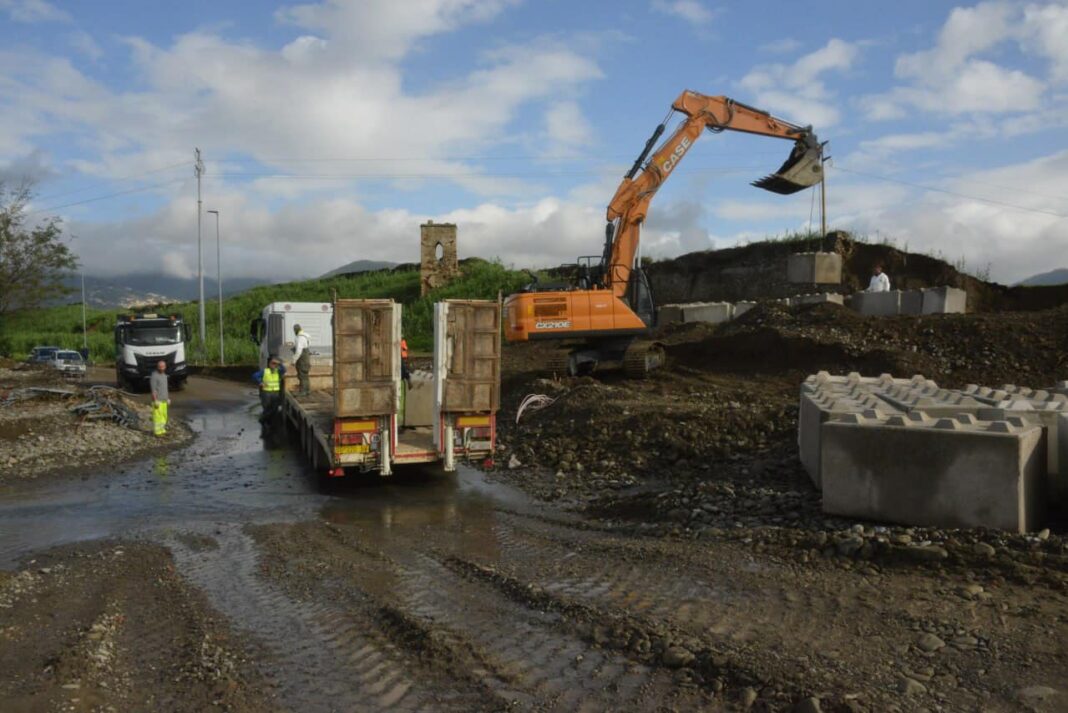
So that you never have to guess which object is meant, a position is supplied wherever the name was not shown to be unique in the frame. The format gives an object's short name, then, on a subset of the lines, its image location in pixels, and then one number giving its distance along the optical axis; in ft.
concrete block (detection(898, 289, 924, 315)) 67.46
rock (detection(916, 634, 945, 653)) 14.93
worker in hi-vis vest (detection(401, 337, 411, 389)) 38.50
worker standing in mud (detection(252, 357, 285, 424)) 56.85
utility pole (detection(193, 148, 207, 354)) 124.77
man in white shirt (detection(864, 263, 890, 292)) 69.87
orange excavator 57.36
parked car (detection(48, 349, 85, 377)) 106.83
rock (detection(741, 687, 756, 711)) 13.29
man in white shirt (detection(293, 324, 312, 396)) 53.88
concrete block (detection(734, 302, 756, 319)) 79.43
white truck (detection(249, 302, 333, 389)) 70.74
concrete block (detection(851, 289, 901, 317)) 68.08
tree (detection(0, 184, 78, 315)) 150.20
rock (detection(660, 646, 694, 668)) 14.92
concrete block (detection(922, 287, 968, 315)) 66.59
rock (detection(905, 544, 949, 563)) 18.97
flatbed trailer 32.30
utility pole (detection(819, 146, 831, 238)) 96.43
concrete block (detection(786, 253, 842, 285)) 89.56
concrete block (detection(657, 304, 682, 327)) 84.38
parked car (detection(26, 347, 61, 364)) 114.64
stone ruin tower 152.46
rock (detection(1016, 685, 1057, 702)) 12.90
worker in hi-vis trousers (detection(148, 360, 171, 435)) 52.39
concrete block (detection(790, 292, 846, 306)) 69.10
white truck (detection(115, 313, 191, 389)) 82.89
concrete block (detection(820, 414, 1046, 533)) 19.77
